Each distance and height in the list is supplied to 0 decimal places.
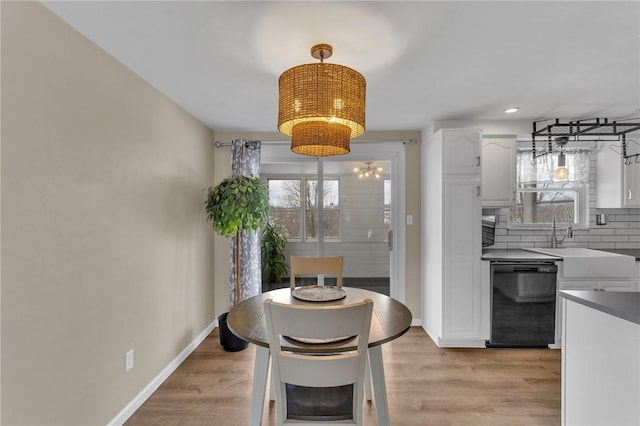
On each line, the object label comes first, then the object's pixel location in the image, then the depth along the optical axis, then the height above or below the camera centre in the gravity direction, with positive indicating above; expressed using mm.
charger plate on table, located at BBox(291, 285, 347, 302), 1975 -536
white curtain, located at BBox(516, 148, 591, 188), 3730 +485
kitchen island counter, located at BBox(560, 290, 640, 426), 1307 -661
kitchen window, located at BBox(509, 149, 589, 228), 3740 +237
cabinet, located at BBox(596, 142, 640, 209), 3455 +345
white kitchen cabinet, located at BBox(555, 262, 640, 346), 3141 -719
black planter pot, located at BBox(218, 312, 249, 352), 3084 -1249
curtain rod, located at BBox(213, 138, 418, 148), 3762 +829
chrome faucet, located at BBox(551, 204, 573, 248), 3697 -244
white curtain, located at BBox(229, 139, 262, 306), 3547 -380
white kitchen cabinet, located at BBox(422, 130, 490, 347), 3158 -315
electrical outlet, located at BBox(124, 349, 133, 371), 2100 -989
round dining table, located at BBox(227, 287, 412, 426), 1409 -573
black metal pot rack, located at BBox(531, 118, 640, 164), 3205 +821
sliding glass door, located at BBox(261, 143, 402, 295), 3926 +95
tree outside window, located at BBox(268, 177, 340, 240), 3949 +52
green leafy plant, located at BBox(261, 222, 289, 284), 4012 -526
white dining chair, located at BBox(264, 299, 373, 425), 1211 -549
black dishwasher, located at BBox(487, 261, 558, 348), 3129 -896
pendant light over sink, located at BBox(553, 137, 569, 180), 3567 +476
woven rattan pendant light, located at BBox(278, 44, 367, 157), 1627 +585
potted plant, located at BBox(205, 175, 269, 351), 3006 +37
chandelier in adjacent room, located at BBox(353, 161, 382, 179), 3947 +514
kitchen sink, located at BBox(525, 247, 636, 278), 3119 -537
